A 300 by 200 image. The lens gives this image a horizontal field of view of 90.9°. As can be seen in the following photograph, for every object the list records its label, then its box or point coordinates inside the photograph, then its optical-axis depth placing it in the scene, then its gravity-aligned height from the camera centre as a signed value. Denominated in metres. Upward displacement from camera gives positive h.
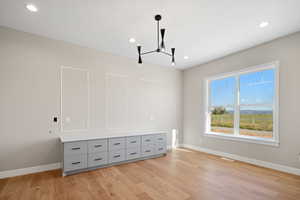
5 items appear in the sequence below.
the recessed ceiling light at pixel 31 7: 2.25 +1.41
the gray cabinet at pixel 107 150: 2.98 -1.22
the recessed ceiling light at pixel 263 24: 2.65 +1.38
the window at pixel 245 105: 3.42 -0.14
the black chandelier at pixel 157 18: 2.44 +1.37
